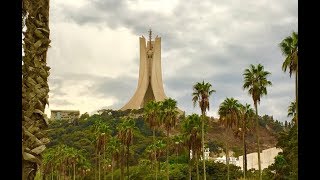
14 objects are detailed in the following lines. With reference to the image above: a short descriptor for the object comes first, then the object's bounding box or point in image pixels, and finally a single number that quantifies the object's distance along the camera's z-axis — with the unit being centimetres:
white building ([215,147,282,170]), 9612
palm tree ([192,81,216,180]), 5200
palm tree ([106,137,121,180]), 7594
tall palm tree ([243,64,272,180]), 4716
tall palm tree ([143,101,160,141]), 5879
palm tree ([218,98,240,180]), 5447
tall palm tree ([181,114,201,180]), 5356
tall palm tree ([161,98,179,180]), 5728
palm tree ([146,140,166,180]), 7019
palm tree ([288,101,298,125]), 4606
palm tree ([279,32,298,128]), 3600
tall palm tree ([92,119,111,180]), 6938
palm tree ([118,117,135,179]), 6209
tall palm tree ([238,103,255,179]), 5564
